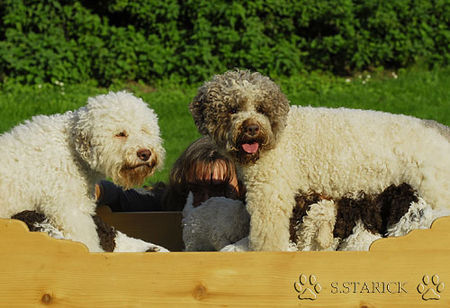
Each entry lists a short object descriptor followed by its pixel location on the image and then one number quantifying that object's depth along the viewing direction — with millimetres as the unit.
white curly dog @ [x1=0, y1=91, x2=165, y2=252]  6427
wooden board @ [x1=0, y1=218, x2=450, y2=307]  5734
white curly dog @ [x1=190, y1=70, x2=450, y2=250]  5885
